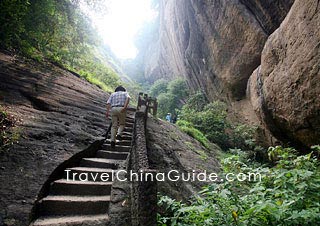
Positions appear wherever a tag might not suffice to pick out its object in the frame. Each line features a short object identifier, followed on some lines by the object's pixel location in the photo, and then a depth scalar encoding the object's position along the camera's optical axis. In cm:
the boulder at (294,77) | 630
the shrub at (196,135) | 1145
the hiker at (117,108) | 615
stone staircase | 359
